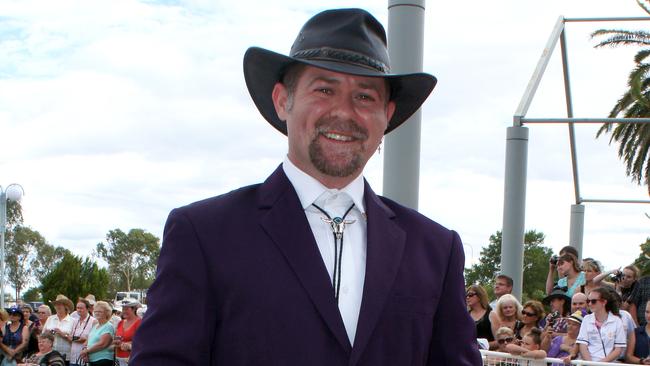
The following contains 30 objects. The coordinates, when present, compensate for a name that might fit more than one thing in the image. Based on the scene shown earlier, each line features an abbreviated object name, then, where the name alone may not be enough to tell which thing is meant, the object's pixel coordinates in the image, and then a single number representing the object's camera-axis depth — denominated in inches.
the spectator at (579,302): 315.3
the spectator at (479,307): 328.8
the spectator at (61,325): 481.4
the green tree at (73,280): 1553.9
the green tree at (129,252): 4274.1
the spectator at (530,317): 316.2
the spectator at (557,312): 309.7
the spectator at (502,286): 357.1
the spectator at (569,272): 349.1
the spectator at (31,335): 521.3
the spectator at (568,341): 296.2
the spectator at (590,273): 334.0
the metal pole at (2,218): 882.2
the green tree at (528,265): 3127.5
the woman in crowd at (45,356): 461.1
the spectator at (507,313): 322.3
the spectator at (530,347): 289.6
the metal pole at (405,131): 193.8
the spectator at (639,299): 329.4
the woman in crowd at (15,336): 514.6
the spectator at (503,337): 305.3
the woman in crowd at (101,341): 445.7
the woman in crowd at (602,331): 288.5
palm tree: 797.2
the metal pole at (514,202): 373.1
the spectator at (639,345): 290.0
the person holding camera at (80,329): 474.7
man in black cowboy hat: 84.4
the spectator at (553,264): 361.3
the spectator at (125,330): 426.9
